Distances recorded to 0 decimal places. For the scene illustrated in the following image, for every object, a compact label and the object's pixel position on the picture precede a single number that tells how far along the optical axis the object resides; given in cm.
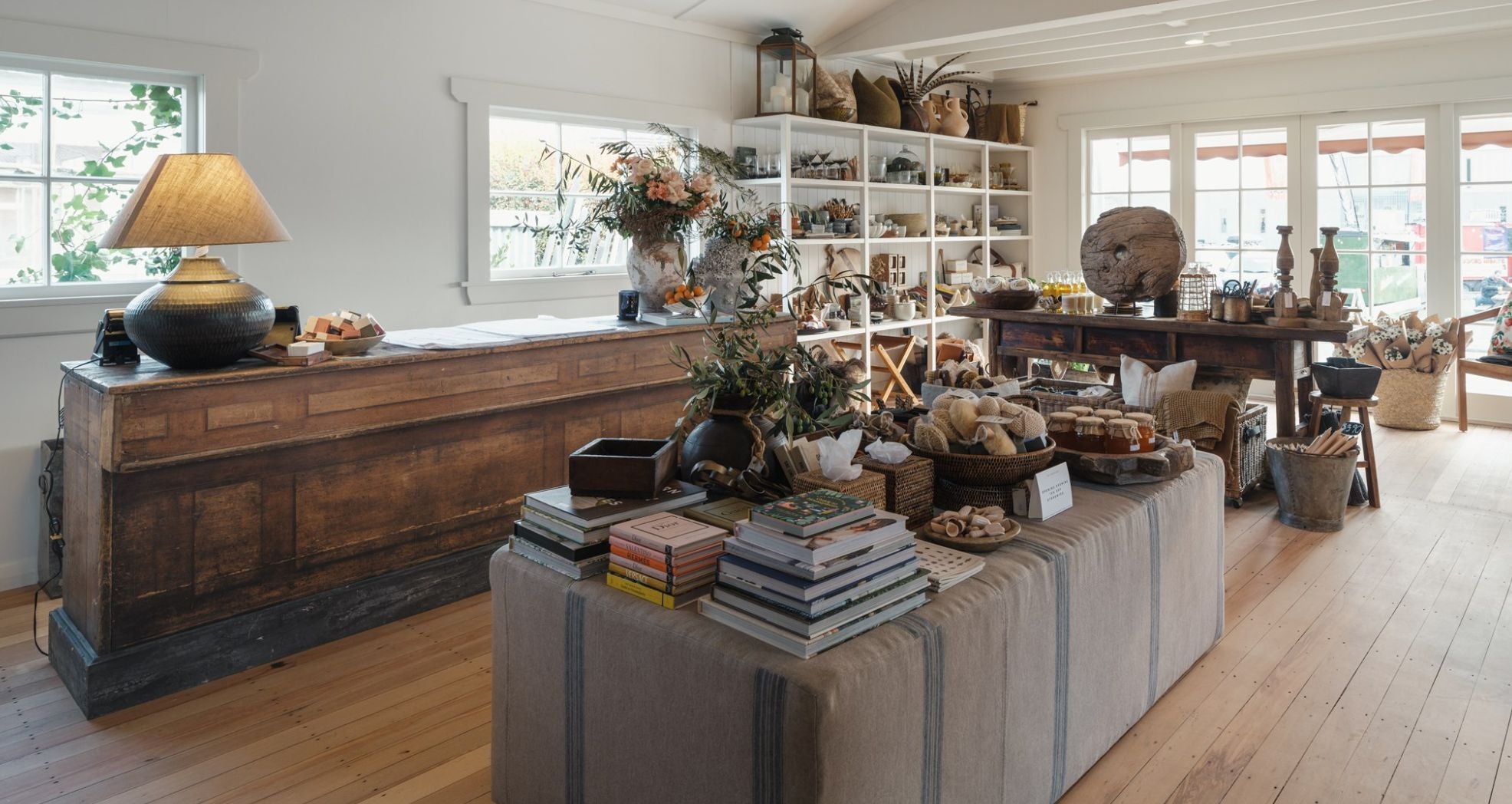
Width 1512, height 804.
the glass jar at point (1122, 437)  273
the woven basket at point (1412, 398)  660
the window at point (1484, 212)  659
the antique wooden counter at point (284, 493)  279
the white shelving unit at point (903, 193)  656
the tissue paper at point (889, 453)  234
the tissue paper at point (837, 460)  215
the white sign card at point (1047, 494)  241
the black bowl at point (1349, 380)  466
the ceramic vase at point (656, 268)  416
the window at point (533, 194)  530
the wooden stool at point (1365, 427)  467
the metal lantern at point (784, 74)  630
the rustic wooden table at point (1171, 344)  458
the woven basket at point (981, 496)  245
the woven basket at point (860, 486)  215
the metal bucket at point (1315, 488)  437
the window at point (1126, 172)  806
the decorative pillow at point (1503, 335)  622
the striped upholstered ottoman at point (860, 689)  165
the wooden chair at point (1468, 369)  612
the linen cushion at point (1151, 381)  462
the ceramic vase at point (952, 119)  759
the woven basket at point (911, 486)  231
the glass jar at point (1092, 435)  276
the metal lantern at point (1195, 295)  478
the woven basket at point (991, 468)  241
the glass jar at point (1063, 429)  285
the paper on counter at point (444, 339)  350
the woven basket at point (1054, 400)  379
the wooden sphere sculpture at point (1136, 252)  475
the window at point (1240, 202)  750
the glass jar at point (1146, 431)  279
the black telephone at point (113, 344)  296
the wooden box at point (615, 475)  215
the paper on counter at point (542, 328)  381
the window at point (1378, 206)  693
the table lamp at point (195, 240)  273
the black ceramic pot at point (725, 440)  238
